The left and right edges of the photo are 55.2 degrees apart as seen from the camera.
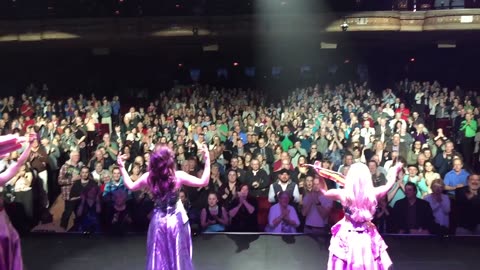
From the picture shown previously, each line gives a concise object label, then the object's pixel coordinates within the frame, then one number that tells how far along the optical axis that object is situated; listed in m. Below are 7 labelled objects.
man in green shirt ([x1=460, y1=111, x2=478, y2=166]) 7.48
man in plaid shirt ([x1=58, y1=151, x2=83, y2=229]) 6.17
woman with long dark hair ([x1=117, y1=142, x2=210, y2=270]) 3.48
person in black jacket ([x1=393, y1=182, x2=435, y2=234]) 5.64
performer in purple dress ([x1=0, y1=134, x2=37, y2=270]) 3.24
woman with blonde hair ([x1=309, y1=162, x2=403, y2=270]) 3.31
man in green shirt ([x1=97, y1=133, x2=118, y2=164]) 7.12
